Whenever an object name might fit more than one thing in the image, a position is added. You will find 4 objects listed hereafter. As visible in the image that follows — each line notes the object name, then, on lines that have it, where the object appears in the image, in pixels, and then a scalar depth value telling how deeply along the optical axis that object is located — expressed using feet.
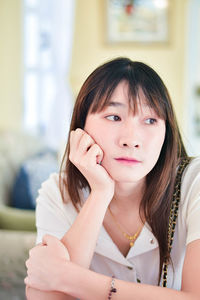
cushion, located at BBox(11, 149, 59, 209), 8.02
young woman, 3.70
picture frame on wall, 16.43
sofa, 5.66
